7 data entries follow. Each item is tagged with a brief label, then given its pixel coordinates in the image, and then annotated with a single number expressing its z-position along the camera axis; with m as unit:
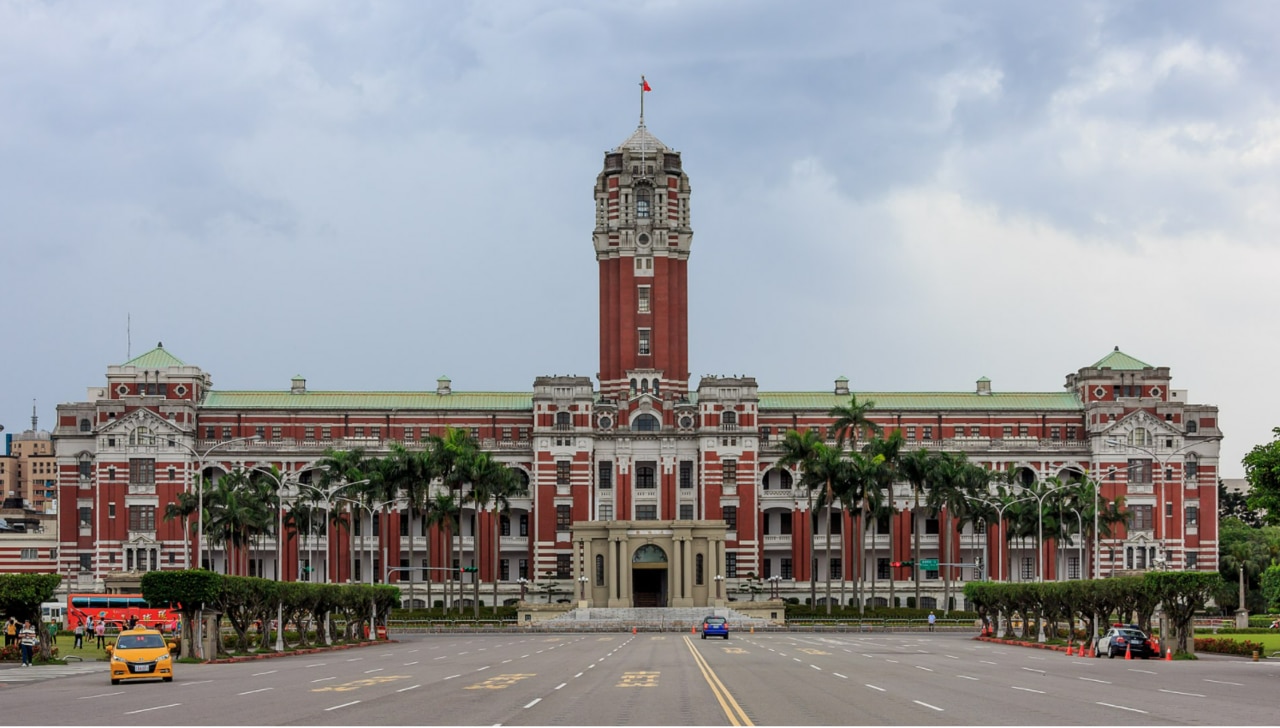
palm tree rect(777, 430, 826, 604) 137.62
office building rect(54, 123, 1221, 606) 143.88
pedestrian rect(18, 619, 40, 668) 63.31
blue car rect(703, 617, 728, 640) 97.81
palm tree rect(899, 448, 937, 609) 133.50
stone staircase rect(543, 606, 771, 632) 124.81
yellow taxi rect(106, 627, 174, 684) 49.34
